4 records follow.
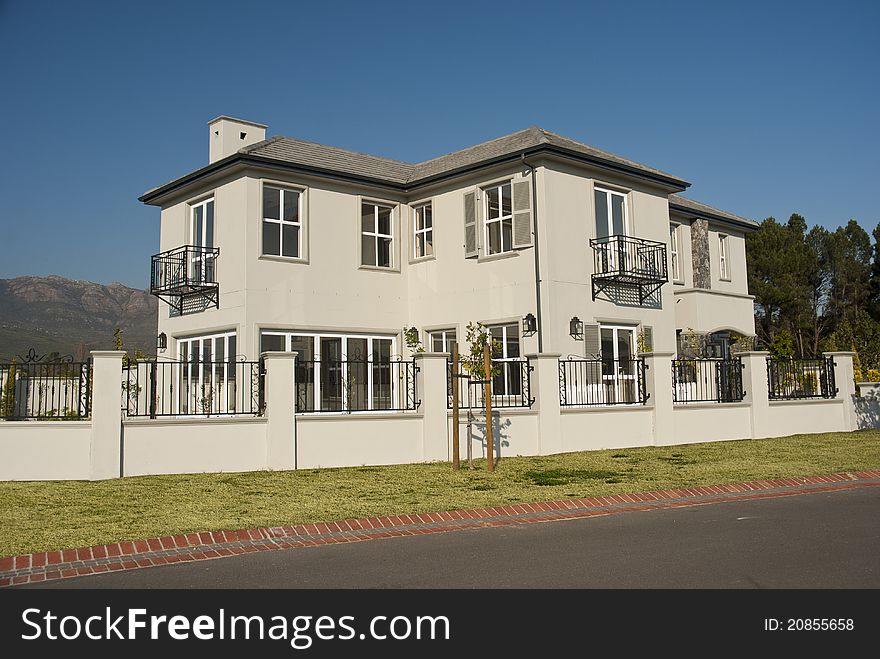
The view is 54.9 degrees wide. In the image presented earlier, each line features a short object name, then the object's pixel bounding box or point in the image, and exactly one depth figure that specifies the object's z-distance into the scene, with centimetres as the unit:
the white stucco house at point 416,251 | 1994
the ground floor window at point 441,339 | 2186
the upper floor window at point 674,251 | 2502
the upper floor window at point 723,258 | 2745
